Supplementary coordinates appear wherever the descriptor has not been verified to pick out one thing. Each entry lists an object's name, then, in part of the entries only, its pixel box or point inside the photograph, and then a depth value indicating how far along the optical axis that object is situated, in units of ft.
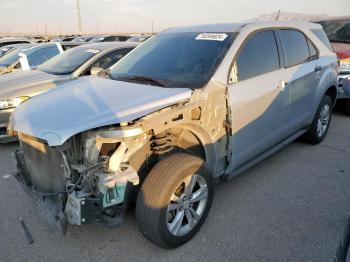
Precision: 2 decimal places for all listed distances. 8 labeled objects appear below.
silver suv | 7.71
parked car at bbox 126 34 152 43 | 50.53
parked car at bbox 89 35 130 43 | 55.67
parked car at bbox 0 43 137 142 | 15.99
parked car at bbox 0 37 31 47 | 52.78
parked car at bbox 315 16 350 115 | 19.81
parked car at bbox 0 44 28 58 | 41.31
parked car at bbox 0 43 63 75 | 26.84
